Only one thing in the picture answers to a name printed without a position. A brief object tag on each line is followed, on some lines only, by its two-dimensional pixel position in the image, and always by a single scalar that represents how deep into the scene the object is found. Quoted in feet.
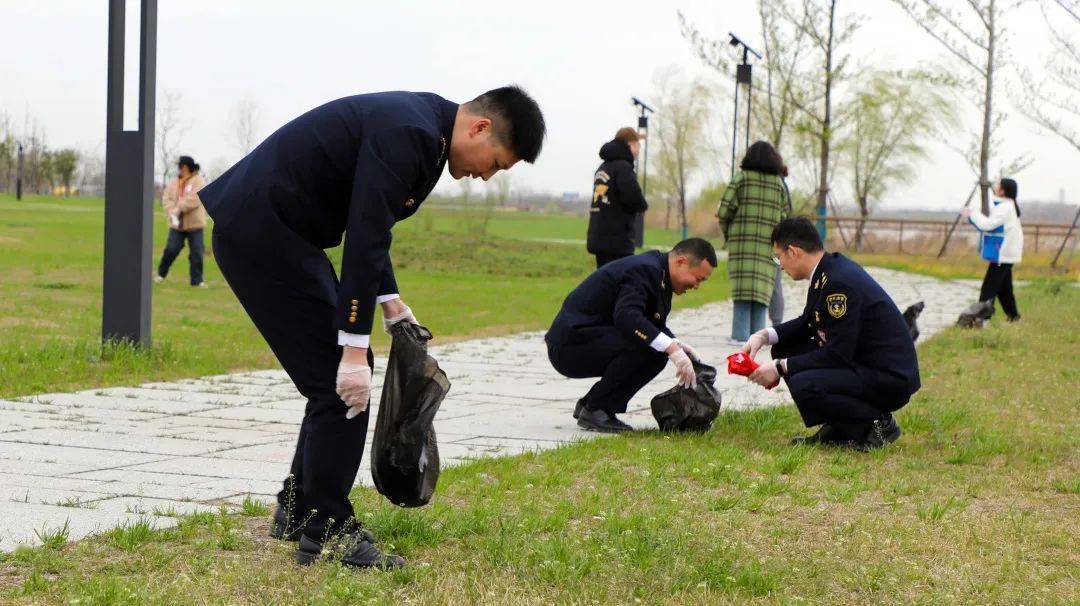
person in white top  46.70
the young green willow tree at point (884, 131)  148.46
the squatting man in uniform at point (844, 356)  21.29
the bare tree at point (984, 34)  101.94
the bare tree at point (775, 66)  118.01
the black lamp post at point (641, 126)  101.14
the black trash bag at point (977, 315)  45.21
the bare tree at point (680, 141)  168.96
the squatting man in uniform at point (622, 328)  22.66
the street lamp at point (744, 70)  61.82
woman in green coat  37.47
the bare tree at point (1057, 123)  76.95
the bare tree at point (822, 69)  118.52
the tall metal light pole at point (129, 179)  29.53
